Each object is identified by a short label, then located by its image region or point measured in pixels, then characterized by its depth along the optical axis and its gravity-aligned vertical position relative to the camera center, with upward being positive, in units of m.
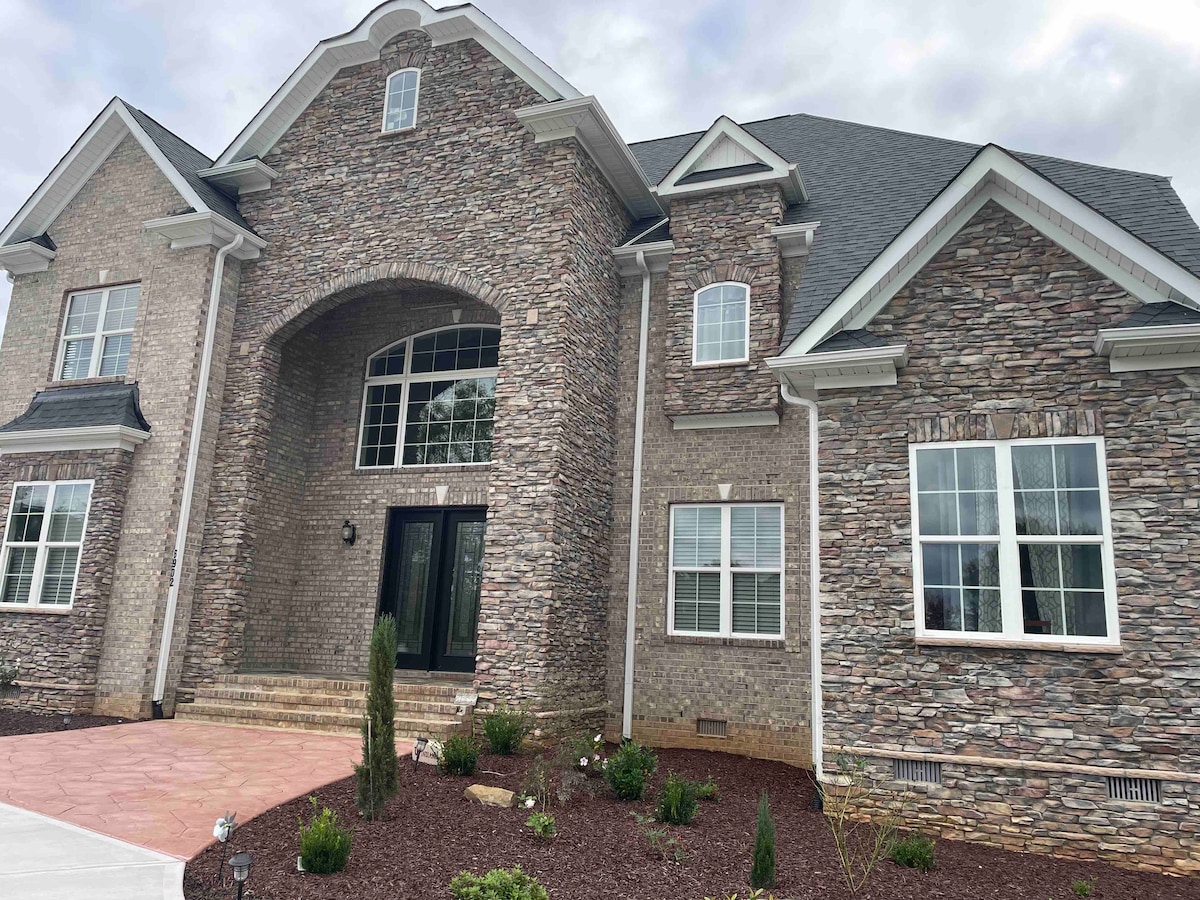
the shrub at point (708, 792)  8.02 -1.60
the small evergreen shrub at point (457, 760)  8.25 -1.45
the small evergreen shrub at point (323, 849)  5.43 -1.56
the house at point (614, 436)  7.47 +2.24
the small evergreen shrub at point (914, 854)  6.37 -1.66
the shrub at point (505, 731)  9.32 -1.31
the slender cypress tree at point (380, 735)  6.34 -0.96
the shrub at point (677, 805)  7.04 -1.53
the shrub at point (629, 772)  7.69 -1.40
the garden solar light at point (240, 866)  4.64 -1.44
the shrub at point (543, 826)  6.35 -1.57
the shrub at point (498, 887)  4.89 -1.60
